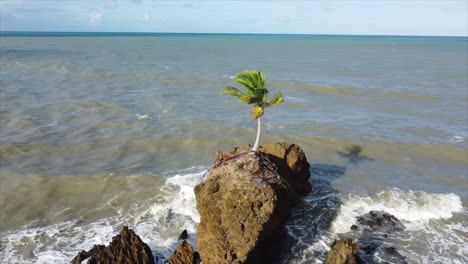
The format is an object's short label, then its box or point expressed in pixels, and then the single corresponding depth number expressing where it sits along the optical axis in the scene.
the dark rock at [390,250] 18.38
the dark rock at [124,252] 15.59
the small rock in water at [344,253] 15.58
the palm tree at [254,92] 17.09
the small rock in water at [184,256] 16.03
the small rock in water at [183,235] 19.10
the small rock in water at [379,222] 20.31
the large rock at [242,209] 15.22
